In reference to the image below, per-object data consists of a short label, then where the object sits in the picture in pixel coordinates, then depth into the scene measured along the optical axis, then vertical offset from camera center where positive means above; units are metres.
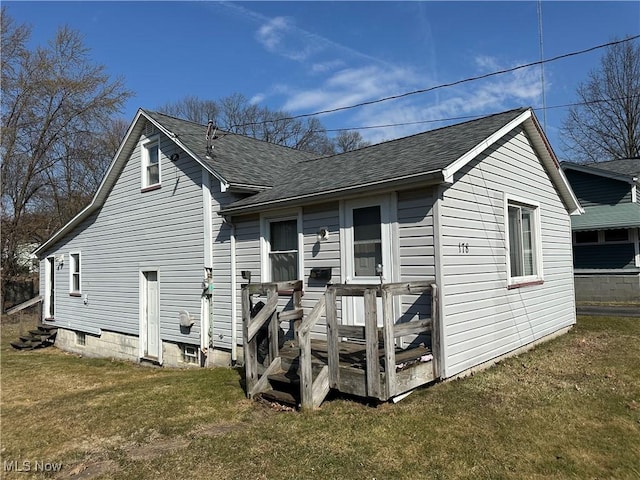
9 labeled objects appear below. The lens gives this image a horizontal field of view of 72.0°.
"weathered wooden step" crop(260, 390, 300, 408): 5.64 -1.86
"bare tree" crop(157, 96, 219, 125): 36.06 +12.40
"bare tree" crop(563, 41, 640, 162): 27.73 +8.98
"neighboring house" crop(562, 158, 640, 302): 15.31 +0.53
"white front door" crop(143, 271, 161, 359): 11.32 -1.43
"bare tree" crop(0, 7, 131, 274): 21.95 +7.64
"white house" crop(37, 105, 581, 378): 6.33 +0.40
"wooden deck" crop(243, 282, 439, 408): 5.10 -1.36
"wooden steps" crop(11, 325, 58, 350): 15.57 -2.76
